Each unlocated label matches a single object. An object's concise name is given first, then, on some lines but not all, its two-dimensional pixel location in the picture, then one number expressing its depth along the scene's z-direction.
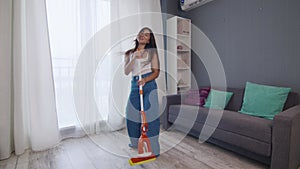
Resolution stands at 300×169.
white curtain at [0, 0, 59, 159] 1.75
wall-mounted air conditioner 2.71
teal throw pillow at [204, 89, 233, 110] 2.23
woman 1.62
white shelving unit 2.75
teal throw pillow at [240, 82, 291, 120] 1.78
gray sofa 1.35
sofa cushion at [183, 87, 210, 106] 2.34
